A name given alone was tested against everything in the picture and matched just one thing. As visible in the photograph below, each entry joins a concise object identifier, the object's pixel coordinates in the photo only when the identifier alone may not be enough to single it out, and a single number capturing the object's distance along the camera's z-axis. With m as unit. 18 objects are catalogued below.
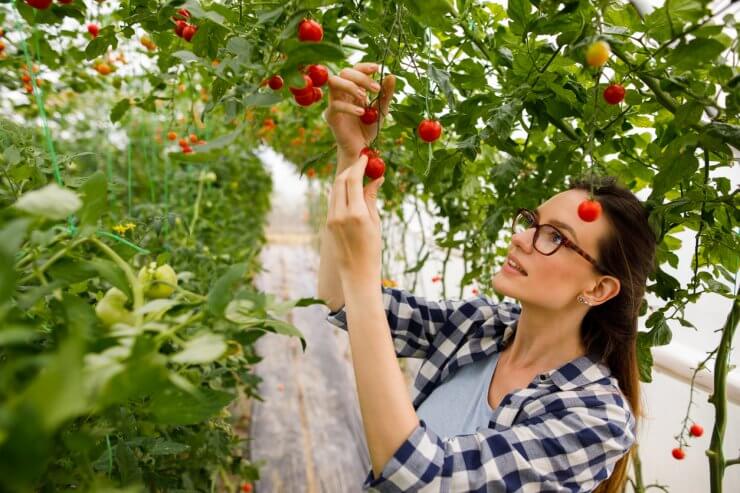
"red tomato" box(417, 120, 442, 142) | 0.66
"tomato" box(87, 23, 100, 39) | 1.17
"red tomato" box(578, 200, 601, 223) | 0.70
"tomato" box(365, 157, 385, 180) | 0.71
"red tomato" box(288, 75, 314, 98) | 0.59
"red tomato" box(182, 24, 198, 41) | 0.71
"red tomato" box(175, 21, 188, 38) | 0.72
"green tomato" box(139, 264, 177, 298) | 0.43
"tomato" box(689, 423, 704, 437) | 1.16
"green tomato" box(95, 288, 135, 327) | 0.37
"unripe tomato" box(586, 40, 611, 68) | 0.46
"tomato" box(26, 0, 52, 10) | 0.66
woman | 0.66
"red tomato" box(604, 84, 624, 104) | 0.69
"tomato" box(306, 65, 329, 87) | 0.62
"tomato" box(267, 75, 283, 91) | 0.61
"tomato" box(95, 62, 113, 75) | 1.38
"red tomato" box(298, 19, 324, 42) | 0.51
